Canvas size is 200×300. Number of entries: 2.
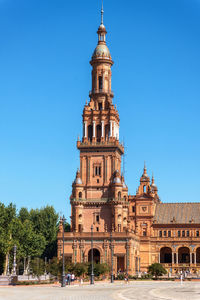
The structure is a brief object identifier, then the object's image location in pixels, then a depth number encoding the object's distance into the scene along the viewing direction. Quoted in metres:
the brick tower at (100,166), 122.19
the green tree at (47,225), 141.38
